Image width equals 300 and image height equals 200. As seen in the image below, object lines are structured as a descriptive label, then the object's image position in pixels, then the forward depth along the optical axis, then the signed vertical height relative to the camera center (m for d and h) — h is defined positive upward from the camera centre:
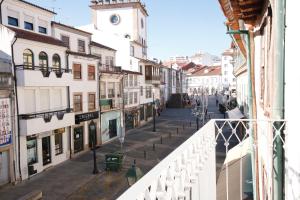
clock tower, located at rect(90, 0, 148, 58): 48.59 +12.74
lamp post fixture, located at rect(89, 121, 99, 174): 20.17 -5.57
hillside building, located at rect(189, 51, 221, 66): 144.00 +15.37
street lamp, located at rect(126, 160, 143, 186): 14.44 -4.33
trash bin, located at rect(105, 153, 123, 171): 20.53 -5.17
